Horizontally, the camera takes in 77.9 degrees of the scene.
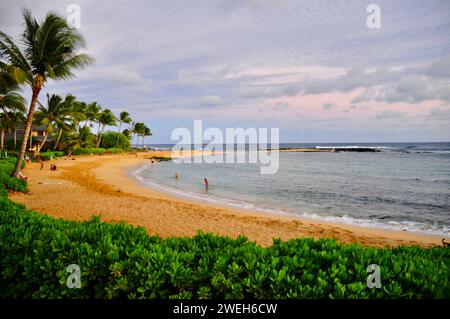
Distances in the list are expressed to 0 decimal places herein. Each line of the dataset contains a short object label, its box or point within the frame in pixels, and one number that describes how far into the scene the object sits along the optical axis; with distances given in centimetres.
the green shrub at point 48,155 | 3844
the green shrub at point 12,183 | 1311
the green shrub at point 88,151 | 5141
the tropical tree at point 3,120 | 3912
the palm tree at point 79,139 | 4816
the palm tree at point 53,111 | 3579
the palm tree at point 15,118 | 4053
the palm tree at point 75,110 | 3739
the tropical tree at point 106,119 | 6316
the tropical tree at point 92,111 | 5536
